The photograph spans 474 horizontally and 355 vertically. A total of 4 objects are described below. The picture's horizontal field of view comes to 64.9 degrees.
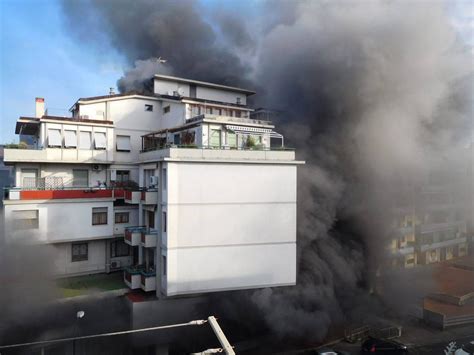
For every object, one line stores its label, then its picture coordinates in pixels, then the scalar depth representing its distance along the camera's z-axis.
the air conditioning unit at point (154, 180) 20.21
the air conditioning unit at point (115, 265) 23.11
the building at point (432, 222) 34.16
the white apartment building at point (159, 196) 18.61
